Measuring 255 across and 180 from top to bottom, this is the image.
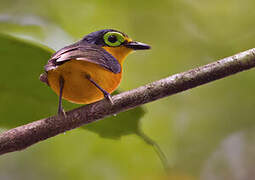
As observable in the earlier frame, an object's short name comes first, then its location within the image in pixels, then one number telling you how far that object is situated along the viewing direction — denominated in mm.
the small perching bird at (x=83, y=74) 2377
